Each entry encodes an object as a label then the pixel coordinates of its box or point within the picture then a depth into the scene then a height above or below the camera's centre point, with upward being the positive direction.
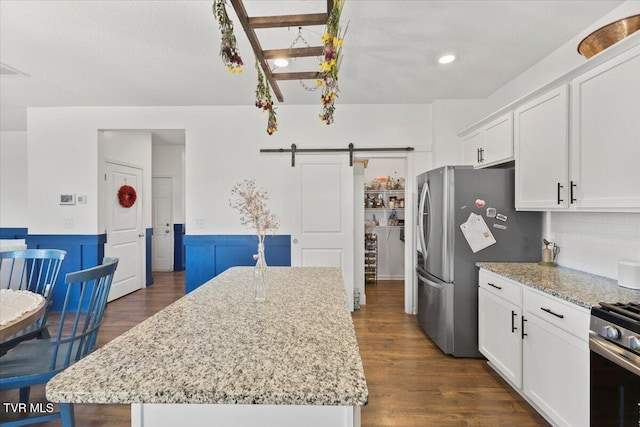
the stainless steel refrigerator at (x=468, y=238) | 2.60 -0.23
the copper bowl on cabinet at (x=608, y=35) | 1.64 +1.01
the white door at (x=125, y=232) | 4.30 -0.30
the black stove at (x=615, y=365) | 1.20 -0.65
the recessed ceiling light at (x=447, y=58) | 2.58 +1.34
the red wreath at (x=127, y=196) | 4.50 +0.25
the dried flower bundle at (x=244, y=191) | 3.80 +0.24
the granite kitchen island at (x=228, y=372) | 0.72 -0.42
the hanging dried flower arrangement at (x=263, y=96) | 1.75 +0.69
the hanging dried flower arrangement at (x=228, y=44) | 1.20 +0.70
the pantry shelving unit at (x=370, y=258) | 5.33 -0.81
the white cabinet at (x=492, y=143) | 2.57 +0.66
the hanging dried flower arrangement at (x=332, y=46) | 1.21 +0.68
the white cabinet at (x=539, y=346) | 1.54 -0.82
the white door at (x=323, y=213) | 3.84 -0.01
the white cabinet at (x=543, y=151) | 1.98 +0.44
